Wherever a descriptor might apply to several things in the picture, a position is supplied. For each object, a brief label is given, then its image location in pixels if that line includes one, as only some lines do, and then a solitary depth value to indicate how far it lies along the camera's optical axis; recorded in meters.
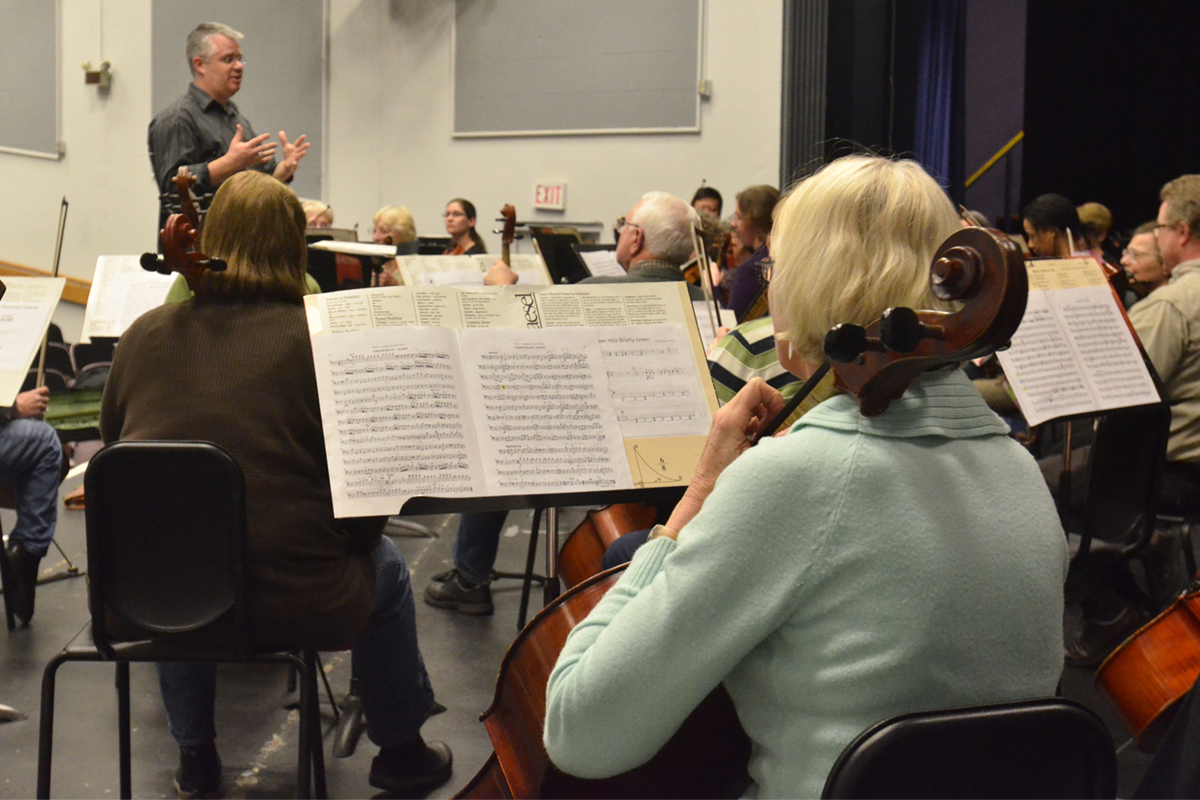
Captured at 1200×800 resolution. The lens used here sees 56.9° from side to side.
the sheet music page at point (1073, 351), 2.79
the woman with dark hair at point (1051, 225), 4.49
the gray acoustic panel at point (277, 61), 7.75
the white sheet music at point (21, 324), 2.94
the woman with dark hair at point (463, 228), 6.21
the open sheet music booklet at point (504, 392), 1.81
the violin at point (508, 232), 3.94
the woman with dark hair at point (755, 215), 4.95
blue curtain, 6.41
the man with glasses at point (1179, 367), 3.18
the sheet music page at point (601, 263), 4.55
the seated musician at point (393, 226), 6.70
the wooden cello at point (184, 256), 1.98
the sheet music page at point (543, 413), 1.86
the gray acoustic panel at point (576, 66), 7.50
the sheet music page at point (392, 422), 1.79
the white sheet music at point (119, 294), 3.55
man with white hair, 3.49
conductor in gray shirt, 3.28
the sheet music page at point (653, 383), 1.97
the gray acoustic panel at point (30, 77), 7.79
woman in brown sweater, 1.92
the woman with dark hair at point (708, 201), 6.54
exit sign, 8.01
